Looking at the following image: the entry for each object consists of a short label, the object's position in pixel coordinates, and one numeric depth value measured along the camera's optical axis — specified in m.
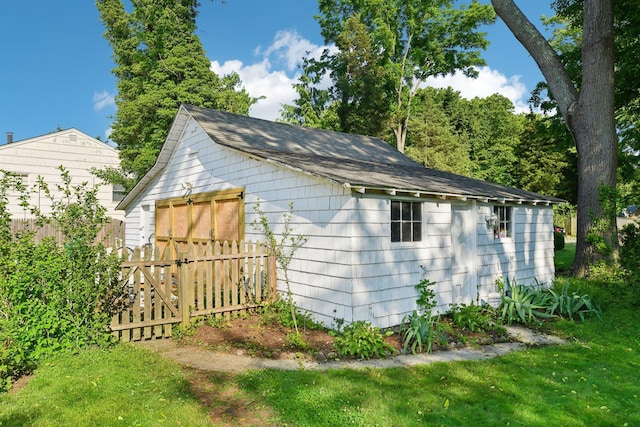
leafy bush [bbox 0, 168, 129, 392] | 4.49
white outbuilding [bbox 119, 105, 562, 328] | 6.15
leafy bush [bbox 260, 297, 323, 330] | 6.54
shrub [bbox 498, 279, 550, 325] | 7.18
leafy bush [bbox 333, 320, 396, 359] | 5.38
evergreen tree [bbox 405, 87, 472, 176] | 28.22
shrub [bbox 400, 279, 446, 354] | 5.62
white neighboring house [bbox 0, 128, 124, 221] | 20.34
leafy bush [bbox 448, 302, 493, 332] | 6.65
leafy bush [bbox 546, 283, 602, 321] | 7.44
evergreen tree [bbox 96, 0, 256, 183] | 21.72
